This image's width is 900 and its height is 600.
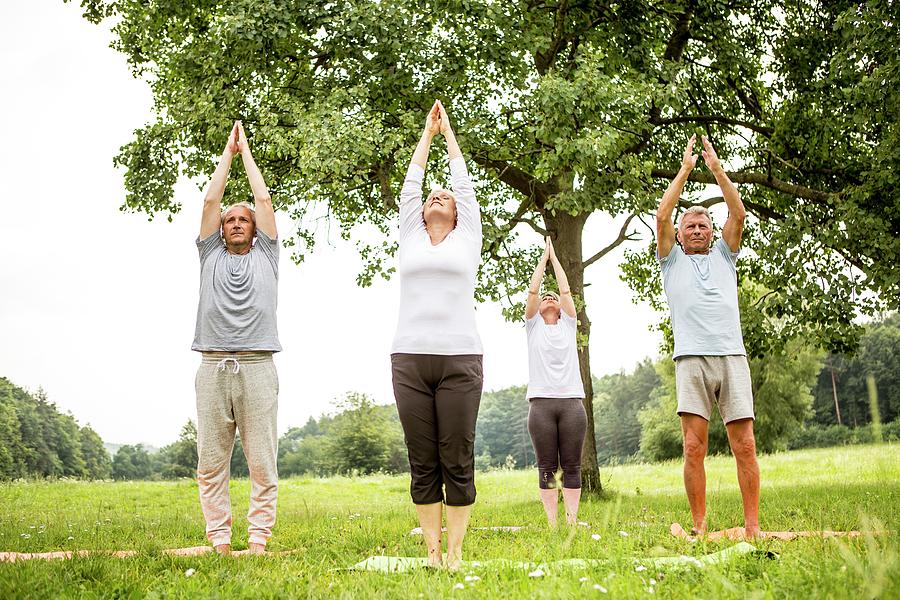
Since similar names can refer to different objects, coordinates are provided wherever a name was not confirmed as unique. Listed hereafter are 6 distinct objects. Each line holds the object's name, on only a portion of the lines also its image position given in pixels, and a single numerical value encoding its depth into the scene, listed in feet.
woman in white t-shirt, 22.58
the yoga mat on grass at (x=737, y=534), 15.10
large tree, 31.14
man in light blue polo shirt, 17.44
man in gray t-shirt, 15.67
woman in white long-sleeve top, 13.19
